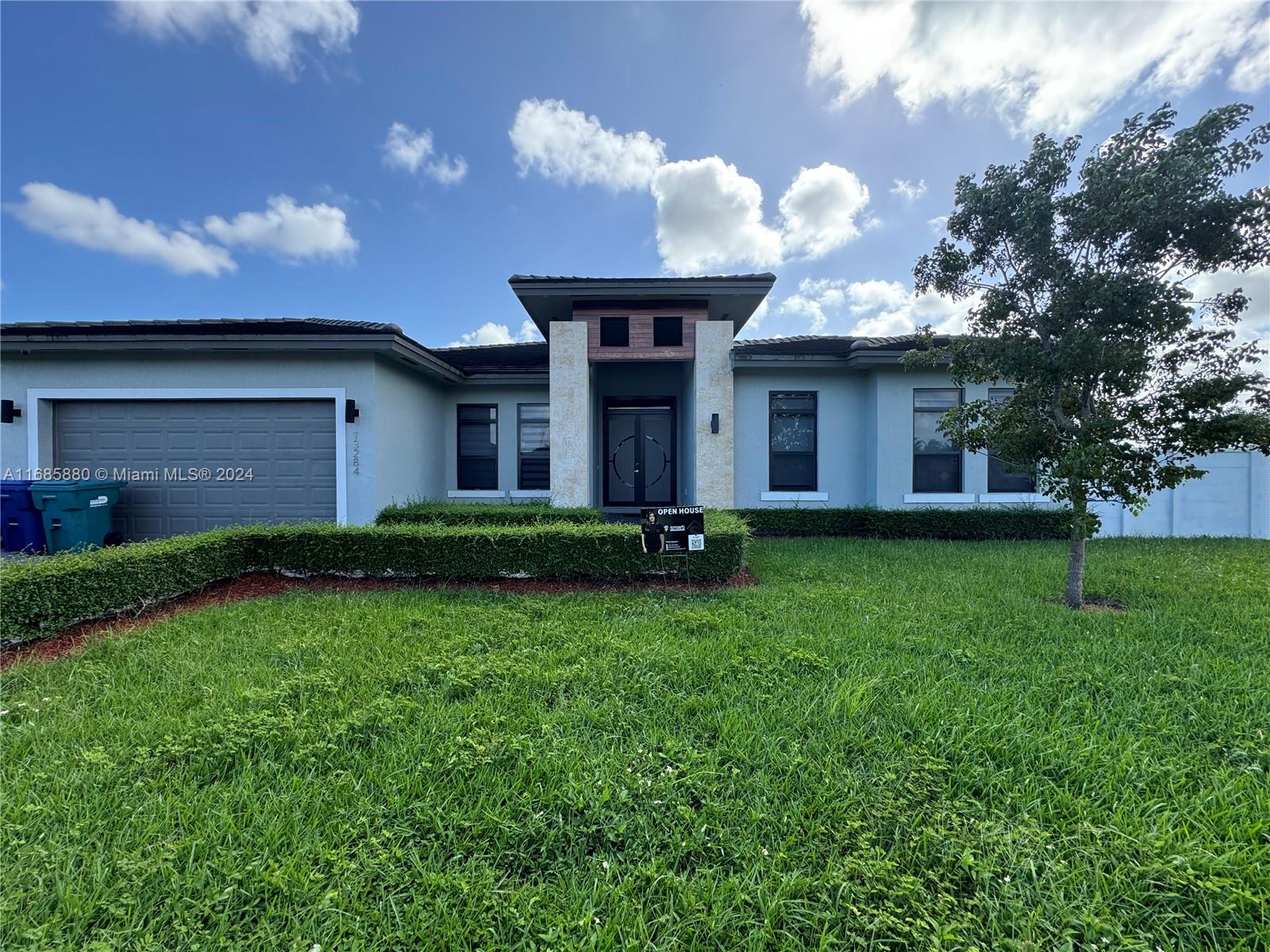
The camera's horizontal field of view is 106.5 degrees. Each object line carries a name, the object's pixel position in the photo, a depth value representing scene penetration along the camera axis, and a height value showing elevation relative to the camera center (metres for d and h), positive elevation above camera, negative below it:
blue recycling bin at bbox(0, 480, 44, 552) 7.29 -0.65
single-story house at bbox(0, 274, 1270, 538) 8.20 +1.08
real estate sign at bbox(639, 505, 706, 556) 5.20 -0.63
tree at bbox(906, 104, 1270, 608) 4.32 +1.69
